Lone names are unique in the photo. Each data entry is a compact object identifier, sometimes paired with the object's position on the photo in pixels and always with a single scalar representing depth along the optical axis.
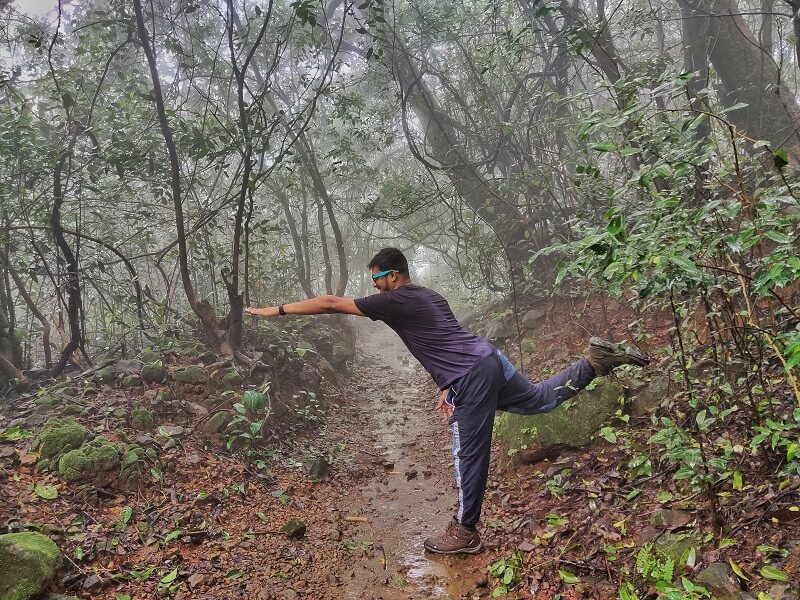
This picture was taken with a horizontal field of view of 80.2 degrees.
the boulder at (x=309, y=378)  8.23
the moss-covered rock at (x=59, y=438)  4.34
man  3.59
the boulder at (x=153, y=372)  6.16
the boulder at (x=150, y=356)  6.62
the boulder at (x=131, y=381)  6.09
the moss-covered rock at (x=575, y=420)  4.52
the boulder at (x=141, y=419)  5.16
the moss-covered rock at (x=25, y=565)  2.64
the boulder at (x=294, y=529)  3.92
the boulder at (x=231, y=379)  6.47
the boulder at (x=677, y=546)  2.66
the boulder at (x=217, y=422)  5.46
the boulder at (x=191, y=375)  6.14
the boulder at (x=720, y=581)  2.32
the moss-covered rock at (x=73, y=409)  5.22
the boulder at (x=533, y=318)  9.60
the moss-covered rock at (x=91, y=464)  4.07
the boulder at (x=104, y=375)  6.14
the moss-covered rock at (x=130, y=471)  4.15
